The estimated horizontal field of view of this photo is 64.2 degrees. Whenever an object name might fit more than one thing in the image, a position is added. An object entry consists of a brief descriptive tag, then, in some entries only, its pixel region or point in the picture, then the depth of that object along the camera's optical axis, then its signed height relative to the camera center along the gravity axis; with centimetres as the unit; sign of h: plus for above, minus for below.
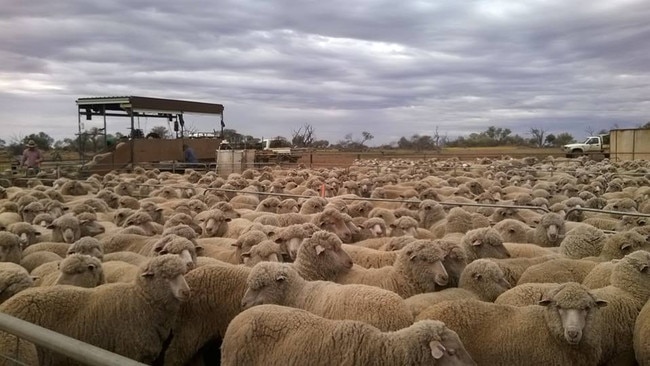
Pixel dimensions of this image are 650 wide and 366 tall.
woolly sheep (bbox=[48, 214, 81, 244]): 750 -120
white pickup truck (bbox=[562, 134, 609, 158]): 3821 +27
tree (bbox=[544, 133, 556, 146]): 6128 +121
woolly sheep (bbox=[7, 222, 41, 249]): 715 -123
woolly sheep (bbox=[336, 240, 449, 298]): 519 -127
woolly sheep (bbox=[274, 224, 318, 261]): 618 -110
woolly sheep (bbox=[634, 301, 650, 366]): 403 -148
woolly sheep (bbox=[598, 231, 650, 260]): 573 -104
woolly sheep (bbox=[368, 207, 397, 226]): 905 -117
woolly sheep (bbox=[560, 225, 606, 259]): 624 -113
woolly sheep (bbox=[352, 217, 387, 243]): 795 -126
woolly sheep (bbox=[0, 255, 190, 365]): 421 -139
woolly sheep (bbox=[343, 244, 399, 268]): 605 -129
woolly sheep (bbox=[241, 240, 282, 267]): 574 -119
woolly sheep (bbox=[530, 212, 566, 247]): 727 -114
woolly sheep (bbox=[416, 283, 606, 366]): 400 -142
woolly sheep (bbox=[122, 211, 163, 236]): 787 -119
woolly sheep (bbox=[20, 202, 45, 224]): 916 -117
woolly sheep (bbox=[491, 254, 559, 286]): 558 -128
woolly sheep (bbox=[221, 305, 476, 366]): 341 -133
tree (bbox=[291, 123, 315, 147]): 4766 +71
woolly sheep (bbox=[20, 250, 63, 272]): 610 -136
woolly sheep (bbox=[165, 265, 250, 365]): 491 -158
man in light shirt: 1792 -46
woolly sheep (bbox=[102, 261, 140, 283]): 541 -135
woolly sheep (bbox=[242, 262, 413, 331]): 413 -128
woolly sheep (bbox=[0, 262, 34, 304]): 471 -126
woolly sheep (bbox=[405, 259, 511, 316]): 484 -133
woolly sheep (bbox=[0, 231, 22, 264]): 591 -119
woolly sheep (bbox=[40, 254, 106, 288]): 498 -123
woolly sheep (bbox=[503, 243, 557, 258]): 646 -127
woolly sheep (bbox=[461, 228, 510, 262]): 620 -117
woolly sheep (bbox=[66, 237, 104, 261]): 583 -116
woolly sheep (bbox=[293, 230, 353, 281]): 550 -119
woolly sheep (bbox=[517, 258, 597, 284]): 530 -126
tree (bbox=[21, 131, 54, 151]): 3630 +36
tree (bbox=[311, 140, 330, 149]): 5425 +43
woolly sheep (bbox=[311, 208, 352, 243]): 730 -107
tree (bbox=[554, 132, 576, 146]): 6059 +133
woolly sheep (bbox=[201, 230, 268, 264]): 627 -130
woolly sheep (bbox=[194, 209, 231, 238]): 805 -123
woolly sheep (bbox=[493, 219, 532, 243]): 767 -122
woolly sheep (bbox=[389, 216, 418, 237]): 771 -117
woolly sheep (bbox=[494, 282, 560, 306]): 465 -132
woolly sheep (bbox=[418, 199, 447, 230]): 930 -117
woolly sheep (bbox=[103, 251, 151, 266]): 618 -135
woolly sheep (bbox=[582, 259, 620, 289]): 513 -125
